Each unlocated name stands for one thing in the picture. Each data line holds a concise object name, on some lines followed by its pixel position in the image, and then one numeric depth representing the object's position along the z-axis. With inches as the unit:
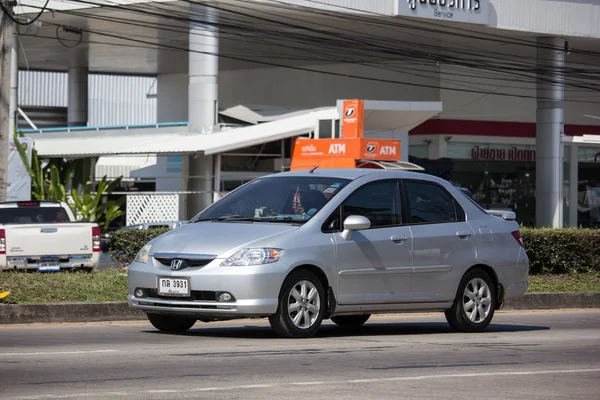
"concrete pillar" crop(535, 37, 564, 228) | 1769.2
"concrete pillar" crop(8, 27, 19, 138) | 1384.4
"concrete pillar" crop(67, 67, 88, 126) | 2196.1
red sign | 2034.9
